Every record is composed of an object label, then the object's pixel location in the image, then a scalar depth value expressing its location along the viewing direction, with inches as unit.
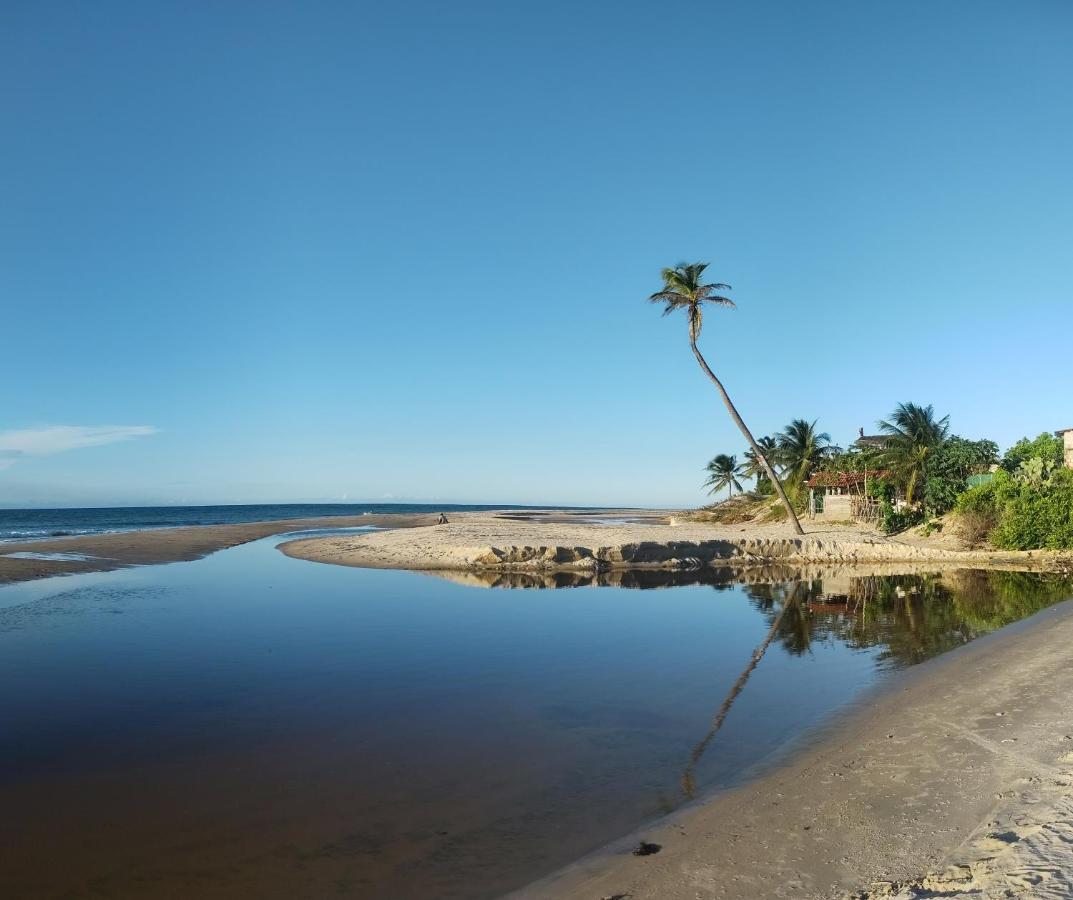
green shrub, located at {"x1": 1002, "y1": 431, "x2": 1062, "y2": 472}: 1862.7
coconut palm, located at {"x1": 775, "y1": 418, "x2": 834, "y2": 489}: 2282.2
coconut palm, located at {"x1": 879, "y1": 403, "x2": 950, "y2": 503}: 1769.2
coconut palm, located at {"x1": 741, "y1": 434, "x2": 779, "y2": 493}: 2598.4
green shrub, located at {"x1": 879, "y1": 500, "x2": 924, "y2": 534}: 1630.2
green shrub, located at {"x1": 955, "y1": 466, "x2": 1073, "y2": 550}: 1268.5
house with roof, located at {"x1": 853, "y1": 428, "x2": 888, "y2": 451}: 2166.6
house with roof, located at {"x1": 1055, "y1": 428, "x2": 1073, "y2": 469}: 1918.4
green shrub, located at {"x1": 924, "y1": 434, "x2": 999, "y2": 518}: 1603.1
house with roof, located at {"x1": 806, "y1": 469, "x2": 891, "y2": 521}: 1845.5
